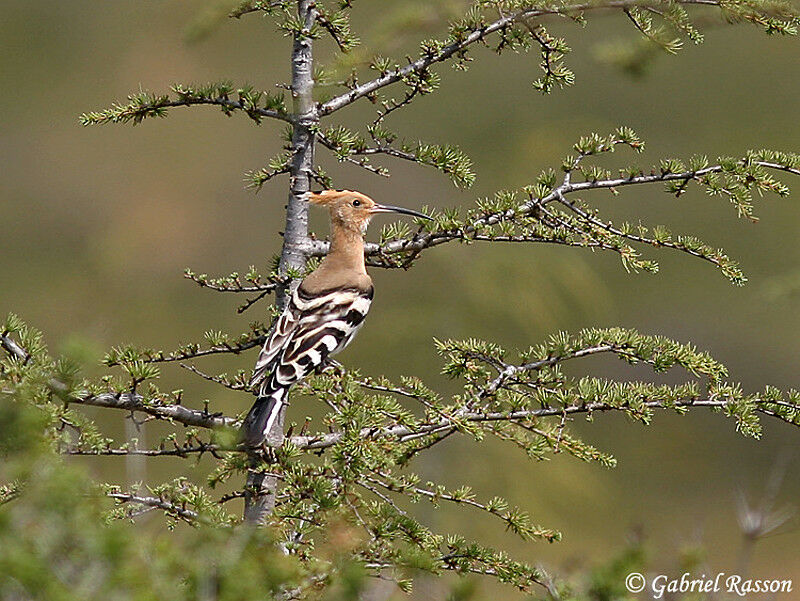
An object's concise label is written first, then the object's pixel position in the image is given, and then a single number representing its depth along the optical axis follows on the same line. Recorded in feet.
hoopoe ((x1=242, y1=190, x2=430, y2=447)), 29.86
